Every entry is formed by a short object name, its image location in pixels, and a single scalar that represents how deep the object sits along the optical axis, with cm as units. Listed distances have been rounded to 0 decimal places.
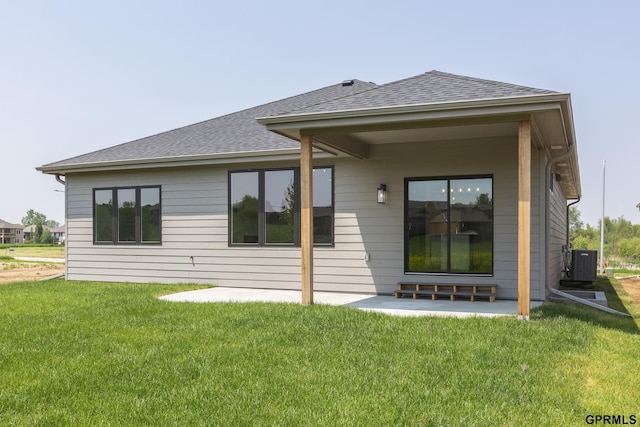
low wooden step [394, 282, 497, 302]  812
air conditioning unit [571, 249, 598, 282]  1139
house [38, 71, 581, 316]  686
